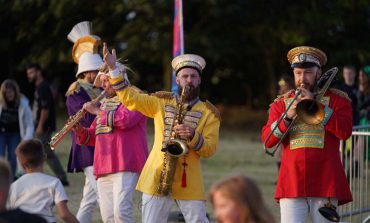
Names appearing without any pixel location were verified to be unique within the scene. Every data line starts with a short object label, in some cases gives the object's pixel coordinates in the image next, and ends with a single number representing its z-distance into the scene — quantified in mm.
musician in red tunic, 13633
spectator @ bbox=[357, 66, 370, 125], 30969
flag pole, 23277
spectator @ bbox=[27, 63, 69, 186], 27984
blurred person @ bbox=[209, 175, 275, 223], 9070
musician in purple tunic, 18359
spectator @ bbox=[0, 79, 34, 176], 26844
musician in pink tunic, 16219
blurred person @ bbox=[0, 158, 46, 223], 10750
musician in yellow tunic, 14484
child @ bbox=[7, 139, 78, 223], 13016
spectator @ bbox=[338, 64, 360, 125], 29562
